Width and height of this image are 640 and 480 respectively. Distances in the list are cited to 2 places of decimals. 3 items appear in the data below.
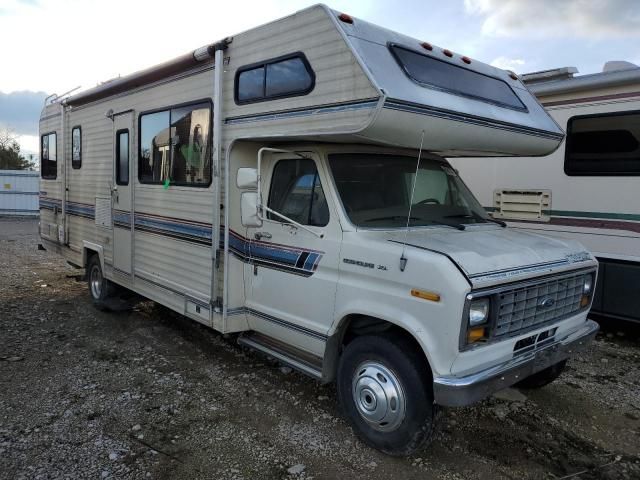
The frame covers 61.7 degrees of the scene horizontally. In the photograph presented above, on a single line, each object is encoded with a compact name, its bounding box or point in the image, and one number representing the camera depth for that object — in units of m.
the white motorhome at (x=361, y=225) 3.24
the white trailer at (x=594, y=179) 5.73
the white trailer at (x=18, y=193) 22.00
